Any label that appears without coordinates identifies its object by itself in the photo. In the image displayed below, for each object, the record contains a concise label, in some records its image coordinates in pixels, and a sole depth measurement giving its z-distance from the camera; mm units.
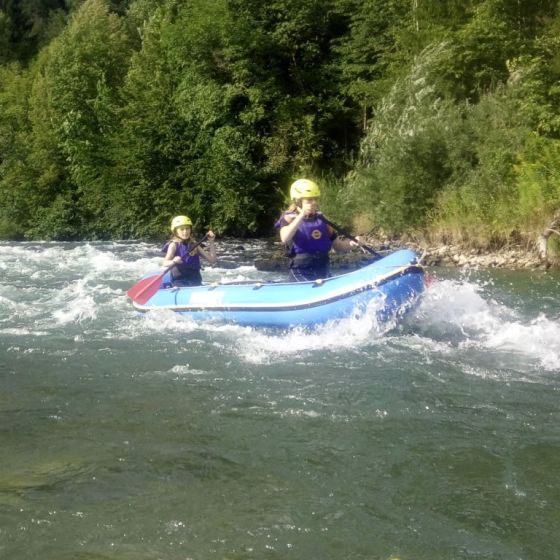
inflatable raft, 6832
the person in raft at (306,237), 7480
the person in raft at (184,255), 8936
